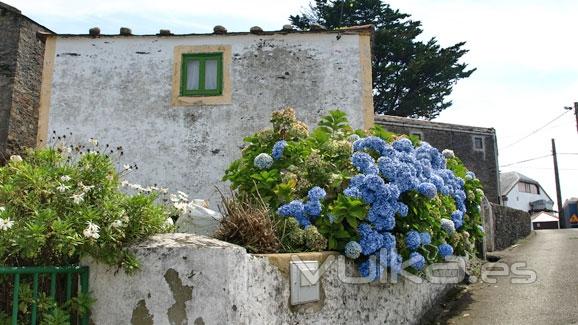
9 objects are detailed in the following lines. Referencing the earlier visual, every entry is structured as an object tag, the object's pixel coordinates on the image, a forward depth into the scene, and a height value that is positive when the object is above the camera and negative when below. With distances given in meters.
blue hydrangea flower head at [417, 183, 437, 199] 5.88 +0.49
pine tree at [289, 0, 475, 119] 28.59 +8.92
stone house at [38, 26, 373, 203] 10.69 +2.91
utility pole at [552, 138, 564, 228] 36.25 +2.71
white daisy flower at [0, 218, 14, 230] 3.31 +0.06
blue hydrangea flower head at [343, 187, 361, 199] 5.41 +0.42
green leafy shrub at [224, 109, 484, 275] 5.39 +0.50
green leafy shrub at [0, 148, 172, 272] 3.36 +0.13
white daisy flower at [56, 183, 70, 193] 3.61 +0.31
